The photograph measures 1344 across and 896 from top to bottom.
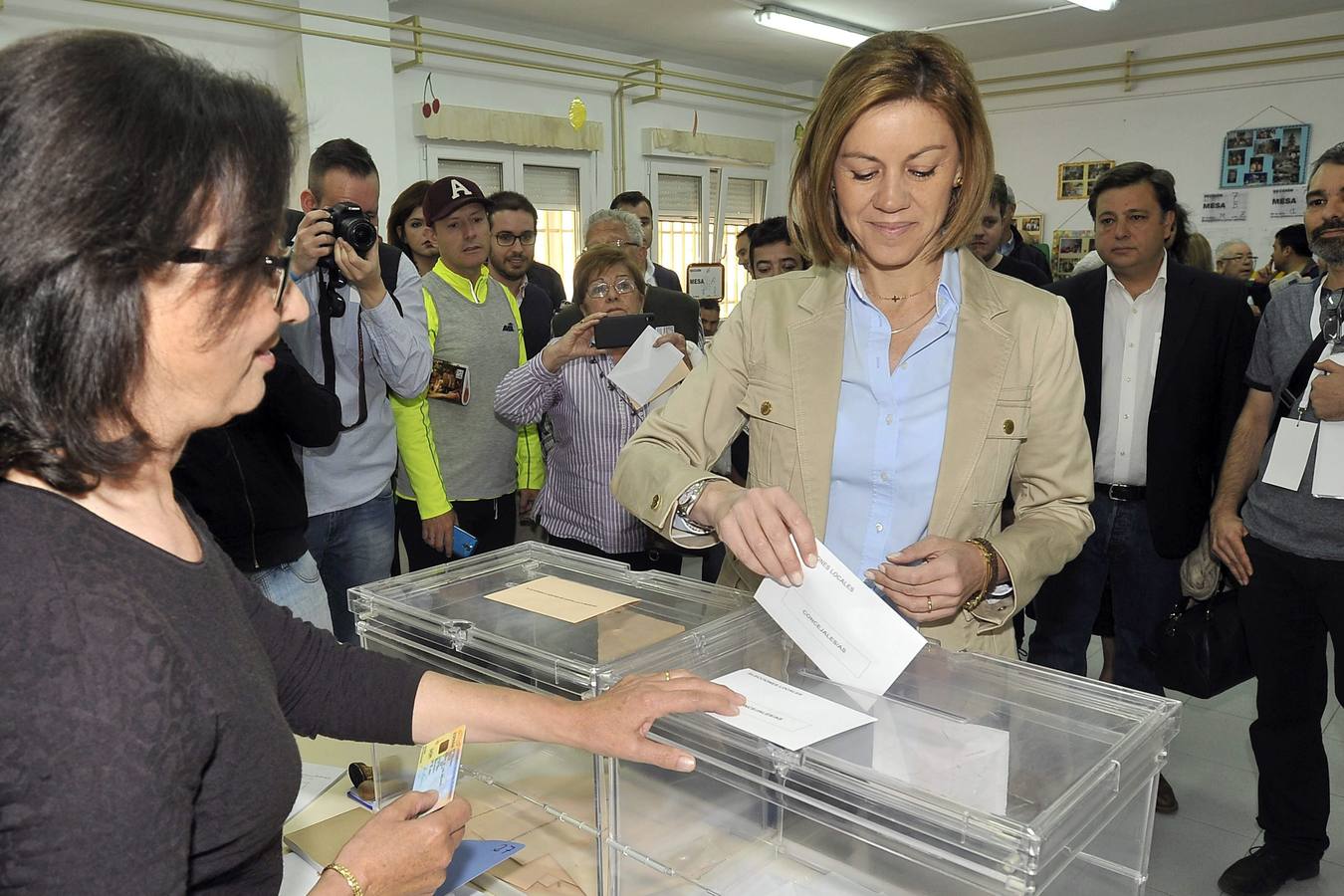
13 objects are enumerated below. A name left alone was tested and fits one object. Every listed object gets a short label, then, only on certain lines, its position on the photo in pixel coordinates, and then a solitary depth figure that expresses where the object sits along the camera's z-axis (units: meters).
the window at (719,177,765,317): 10.39
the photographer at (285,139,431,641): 2.46
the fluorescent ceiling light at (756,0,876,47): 7.41
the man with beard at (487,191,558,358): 3.76
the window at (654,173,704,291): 9.63
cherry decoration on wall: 7.23
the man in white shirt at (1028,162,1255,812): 2.77
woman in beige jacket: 1.30
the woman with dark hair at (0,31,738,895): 0.64
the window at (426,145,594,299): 7.81
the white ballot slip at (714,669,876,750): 0.92
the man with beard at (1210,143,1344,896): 2.28
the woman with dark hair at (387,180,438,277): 4.11
